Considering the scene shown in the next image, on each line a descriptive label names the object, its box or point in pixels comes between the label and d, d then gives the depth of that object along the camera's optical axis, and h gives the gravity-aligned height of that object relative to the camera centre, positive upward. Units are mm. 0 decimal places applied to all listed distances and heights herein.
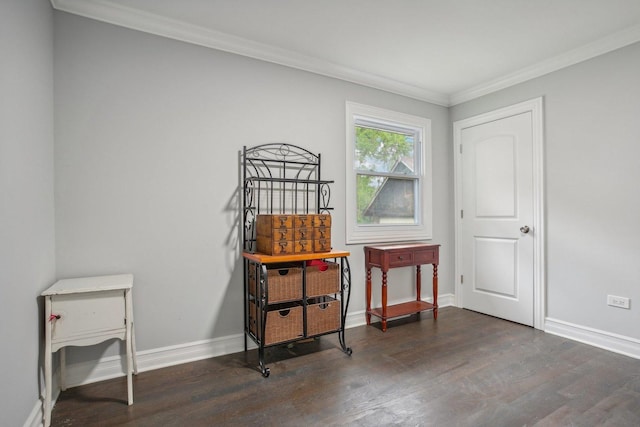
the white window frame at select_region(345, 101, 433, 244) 3295 +274
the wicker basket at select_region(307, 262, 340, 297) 2562 -526
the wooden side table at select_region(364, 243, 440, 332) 3164 -505
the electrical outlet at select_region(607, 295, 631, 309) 2631 -727
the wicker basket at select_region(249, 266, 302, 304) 2408 -515
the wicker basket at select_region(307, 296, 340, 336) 2572 -816
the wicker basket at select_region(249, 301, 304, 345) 2398 -820
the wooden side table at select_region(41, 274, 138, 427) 1769 -560
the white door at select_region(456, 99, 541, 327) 3271 -60
